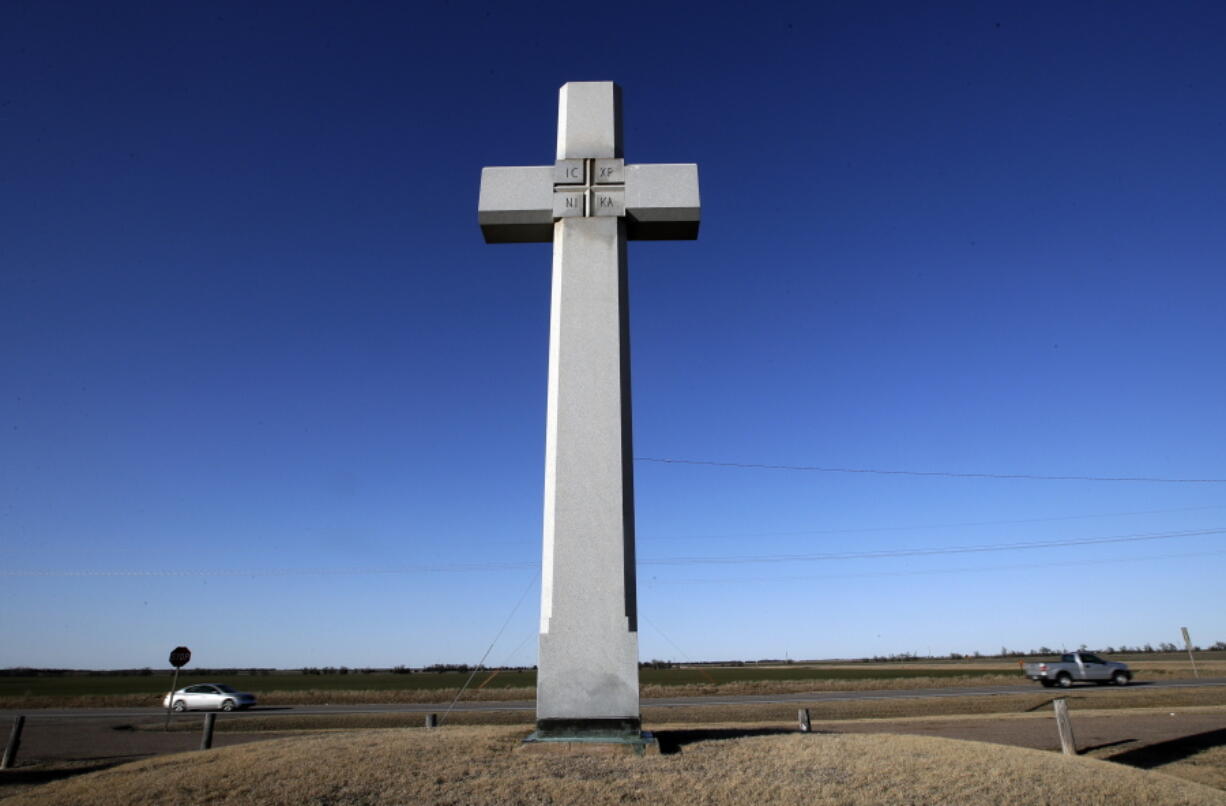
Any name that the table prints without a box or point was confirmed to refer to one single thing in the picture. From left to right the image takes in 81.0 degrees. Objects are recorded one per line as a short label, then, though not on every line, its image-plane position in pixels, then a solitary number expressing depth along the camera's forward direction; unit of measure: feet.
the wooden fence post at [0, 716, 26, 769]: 45.74
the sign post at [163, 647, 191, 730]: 82.64
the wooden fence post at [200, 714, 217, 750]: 46.39
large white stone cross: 23.03
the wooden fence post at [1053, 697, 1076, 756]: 39.58
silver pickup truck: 111.14
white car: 108.27
